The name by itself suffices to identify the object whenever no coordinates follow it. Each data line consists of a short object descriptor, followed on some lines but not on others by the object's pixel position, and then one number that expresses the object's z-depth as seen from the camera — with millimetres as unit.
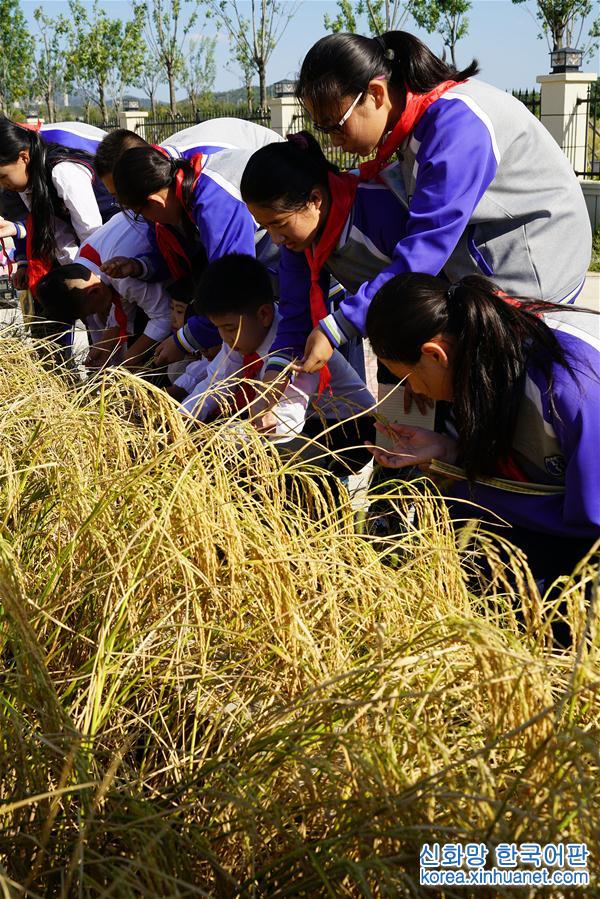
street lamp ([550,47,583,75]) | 10820
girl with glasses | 2160
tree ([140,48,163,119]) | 28570
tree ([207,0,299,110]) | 21797
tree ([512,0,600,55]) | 20562
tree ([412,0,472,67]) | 21734
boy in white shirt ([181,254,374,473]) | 2682
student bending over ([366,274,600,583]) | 1865
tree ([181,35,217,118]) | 29875
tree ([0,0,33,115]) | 26375
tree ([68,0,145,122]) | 25922
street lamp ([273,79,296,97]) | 15202
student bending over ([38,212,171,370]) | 3648
